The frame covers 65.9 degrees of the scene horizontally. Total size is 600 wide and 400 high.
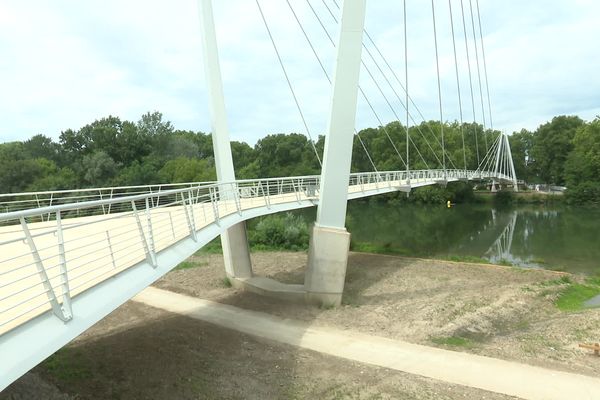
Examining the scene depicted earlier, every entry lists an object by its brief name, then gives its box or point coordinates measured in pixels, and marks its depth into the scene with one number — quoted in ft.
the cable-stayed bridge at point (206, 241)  13.65
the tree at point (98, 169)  155.22
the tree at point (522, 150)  253.03
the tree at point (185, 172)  159.73
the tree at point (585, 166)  186.80
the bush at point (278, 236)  78.20
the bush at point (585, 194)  184.93
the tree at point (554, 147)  229.72
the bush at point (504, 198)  204.25
